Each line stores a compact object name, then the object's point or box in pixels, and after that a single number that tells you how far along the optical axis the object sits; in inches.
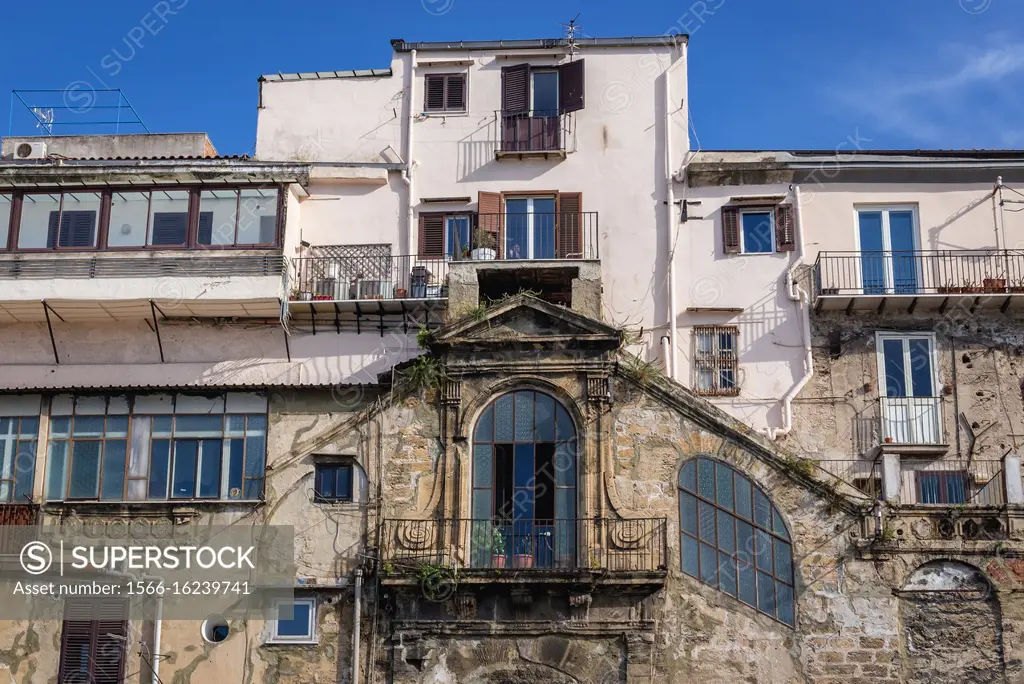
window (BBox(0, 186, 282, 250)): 1382.9
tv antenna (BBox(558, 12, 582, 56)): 1461.6
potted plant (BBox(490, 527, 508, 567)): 1167.0
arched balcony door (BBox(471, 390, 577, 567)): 1172.5
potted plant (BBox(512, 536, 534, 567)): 1165.1
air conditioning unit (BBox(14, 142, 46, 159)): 1472.4
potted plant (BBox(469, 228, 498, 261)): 1362.0
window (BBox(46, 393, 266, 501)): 1240.2
